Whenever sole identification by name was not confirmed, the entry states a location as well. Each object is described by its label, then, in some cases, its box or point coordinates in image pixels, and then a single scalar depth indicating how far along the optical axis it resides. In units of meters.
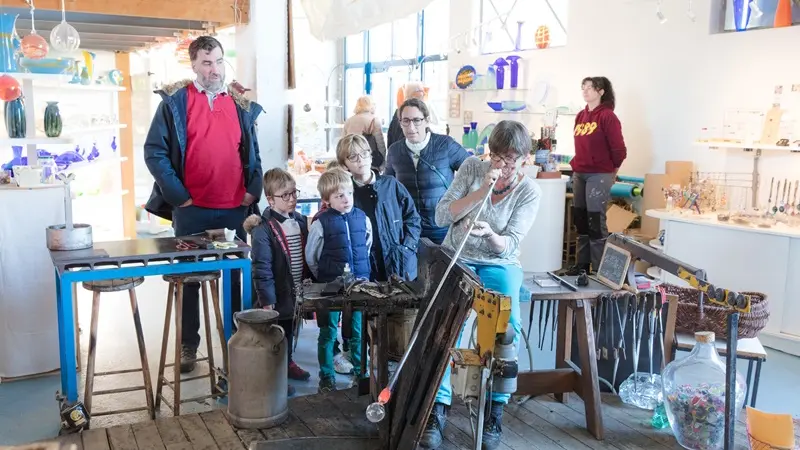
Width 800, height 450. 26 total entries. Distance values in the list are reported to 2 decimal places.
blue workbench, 2.81
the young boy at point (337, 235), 3.24
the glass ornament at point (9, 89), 3.64
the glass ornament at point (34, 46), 3.78
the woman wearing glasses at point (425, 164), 3.70
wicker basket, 3.08
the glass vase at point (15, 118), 3.76
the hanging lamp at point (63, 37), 3.93
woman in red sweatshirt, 5.59
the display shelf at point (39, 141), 3.78
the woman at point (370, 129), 4.69
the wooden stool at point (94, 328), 2.95
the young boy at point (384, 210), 3.41
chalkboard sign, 3.01
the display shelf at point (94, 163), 5.78
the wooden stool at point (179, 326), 3.09
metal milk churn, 2.90
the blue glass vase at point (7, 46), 4.03
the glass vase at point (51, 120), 4.12
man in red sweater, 3.33
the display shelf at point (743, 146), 4.63
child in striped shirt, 3.25
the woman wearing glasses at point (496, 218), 2.77
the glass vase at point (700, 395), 2.80
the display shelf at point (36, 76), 3.83
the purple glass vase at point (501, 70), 7.18
